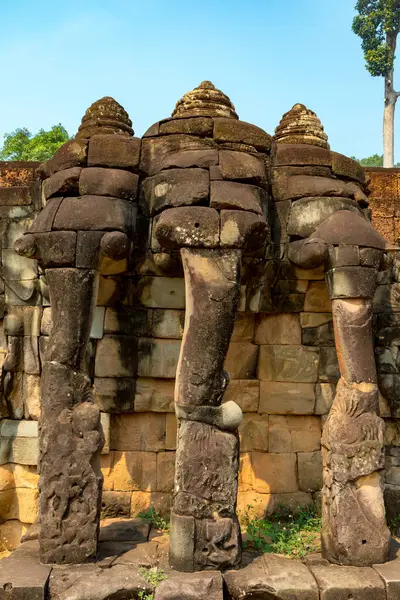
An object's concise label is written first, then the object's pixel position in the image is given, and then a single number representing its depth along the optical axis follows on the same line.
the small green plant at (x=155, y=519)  5.69
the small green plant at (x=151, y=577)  4.32
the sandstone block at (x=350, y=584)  4.38
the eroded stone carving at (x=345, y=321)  4.75
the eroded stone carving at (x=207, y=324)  4.56
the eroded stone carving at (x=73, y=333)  4.71
